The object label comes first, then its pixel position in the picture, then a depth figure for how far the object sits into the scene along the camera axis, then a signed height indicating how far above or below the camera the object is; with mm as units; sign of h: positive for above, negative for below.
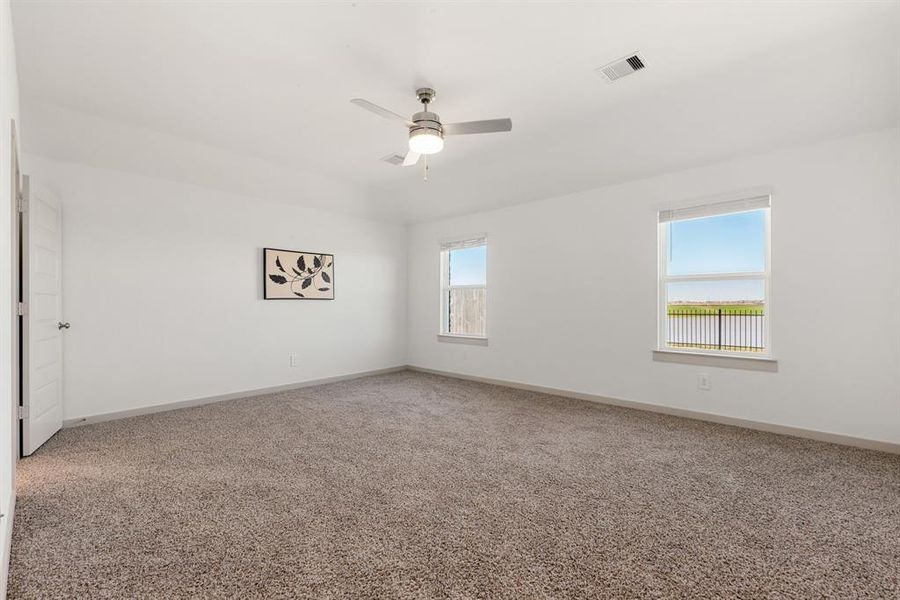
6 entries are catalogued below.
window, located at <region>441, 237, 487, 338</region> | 5848 +124
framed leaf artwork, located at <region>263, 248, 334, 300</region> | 5031 +253
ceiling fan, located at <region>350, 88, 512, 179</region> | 2762 +1128
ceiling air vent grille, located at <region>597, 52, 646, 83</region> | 2634 +1489
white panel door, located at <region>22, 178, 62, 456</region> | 3039 -195
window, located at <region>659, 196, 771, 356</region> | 3686 +175
